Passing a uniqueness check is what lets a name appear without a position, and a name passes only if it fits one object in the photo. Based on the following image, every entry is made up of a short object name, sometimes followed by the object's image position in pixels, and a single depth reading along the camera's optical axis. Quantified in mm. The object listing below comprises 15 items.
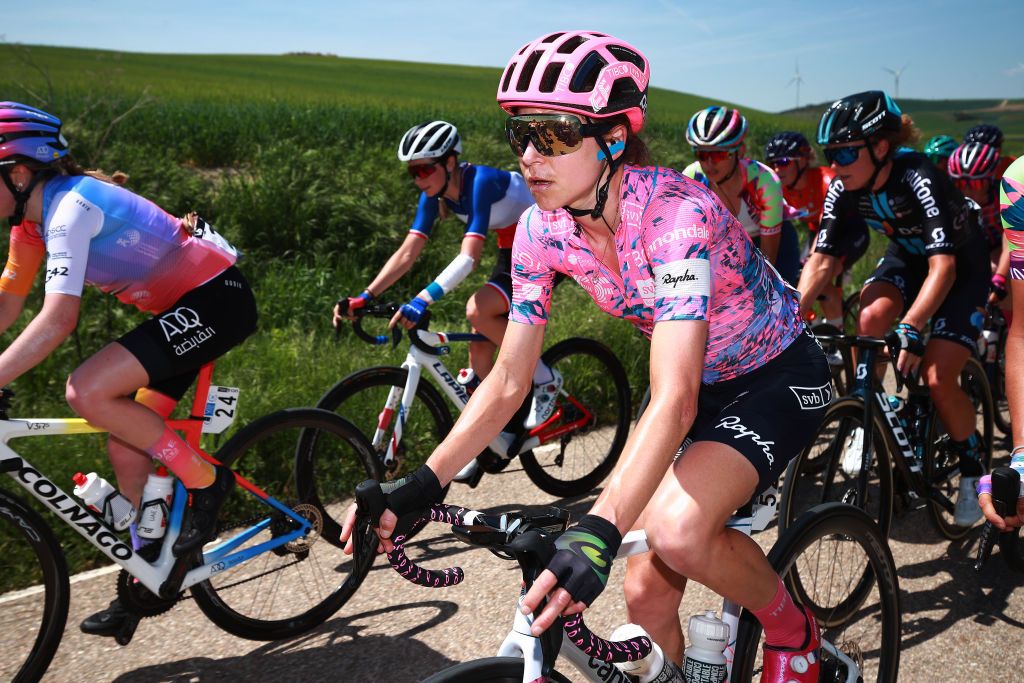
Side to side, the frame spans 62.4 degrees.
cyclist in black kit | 4676
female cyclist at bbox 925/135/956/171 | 10203
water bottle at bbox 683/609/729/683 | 2375
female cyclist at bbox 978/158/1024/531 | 2691
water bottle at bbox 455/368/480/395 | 5520
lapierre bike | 5086
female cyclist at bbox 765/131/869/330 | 7566
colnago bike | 3441
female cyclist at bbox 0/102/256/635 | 3477
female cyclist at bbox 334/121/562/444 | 5320
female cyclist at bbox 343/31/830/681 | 2176
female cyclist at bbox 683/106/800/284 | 6223
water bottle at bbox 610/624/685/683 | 2199
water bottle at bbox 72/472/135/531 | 3609
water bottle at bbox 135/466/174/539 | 3746
